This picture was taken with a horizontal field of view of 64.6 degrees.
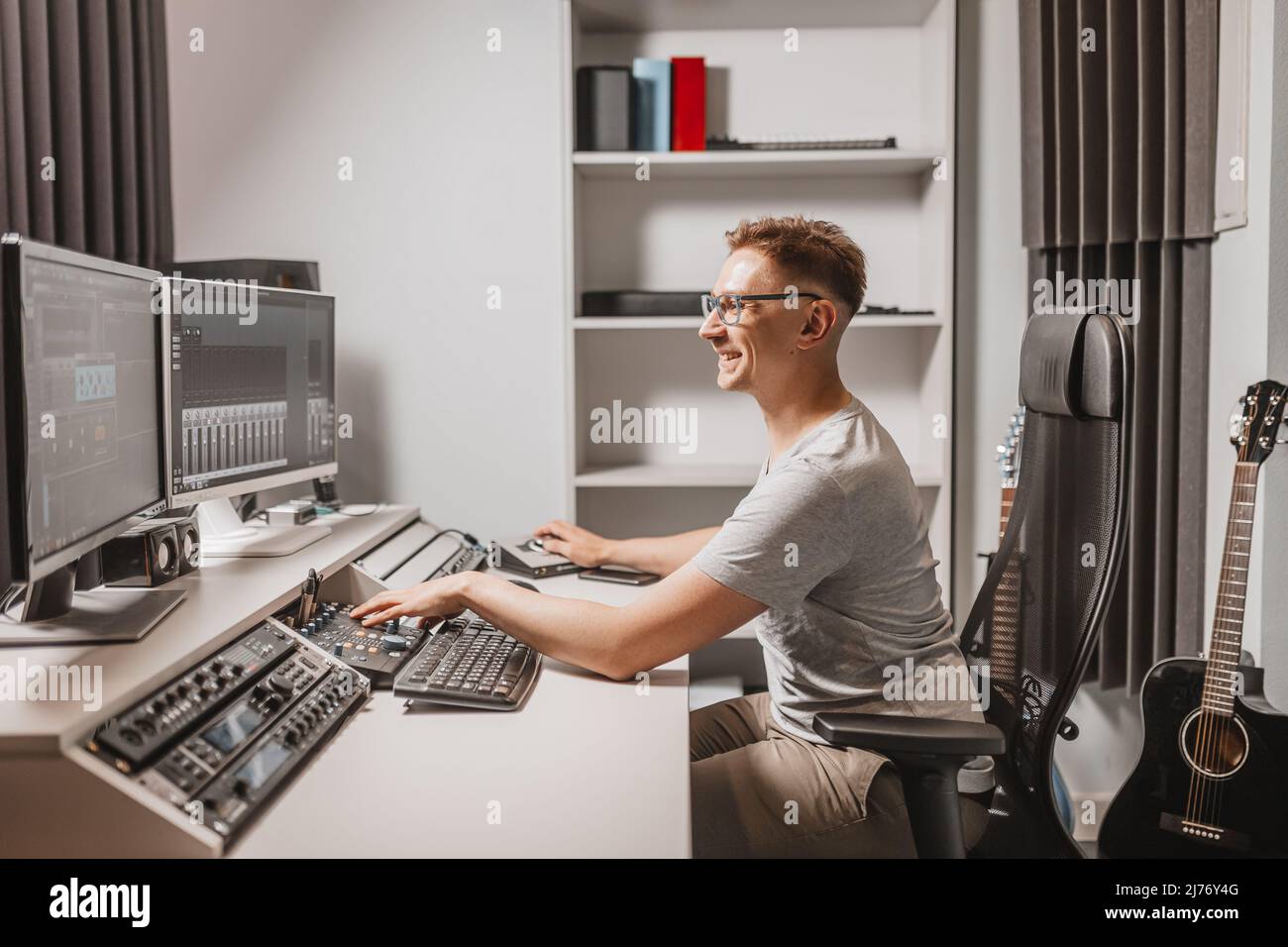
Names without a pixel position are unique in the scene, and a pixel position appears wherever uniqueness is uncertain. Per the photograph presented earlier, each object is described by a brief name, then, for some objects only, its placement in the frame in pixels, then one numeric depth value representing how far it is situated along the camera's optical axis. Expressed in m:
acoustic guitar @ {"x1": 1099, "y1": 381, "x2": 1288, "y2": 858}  1.84
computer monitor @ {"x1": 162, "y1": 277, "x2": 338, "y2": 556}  1.67
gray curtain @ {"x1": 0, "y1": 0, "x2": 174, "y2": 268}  2.11
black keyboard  1.34
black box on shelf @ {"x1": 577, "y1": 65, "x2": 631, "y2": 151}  2.50
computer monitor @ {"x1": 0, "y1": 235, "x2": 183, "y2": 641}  1.06
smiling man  1.38
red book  2.54
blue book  2.53
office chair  1.23
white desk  0.97
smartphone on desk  2.03
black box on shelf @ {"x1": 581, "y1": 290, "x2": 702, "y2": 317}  2.55
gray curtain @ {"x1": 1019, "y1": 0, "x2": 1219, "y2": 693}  2.21
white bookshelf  2.58
